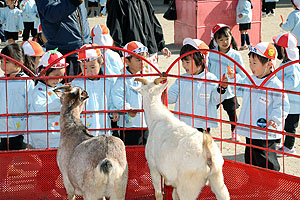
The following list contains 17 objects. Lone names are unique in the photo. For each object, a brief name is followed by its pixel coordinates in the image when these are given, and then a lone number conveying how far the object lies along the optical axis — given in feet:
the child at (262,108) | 26.07
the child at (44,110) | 26.08
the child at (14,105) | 27.26
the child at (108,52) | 33.87
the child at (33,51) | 33.59
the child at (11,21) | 67.10
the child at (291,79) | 32.21
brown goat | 19.72
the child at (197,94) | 27.82
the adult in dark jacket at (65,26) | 31.40
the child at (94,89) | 26.41
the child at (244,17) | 61.86
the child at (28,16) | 68.41
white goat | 19.67
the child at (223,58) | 34.88
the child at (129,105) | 27.29
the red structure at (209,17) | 62.93
